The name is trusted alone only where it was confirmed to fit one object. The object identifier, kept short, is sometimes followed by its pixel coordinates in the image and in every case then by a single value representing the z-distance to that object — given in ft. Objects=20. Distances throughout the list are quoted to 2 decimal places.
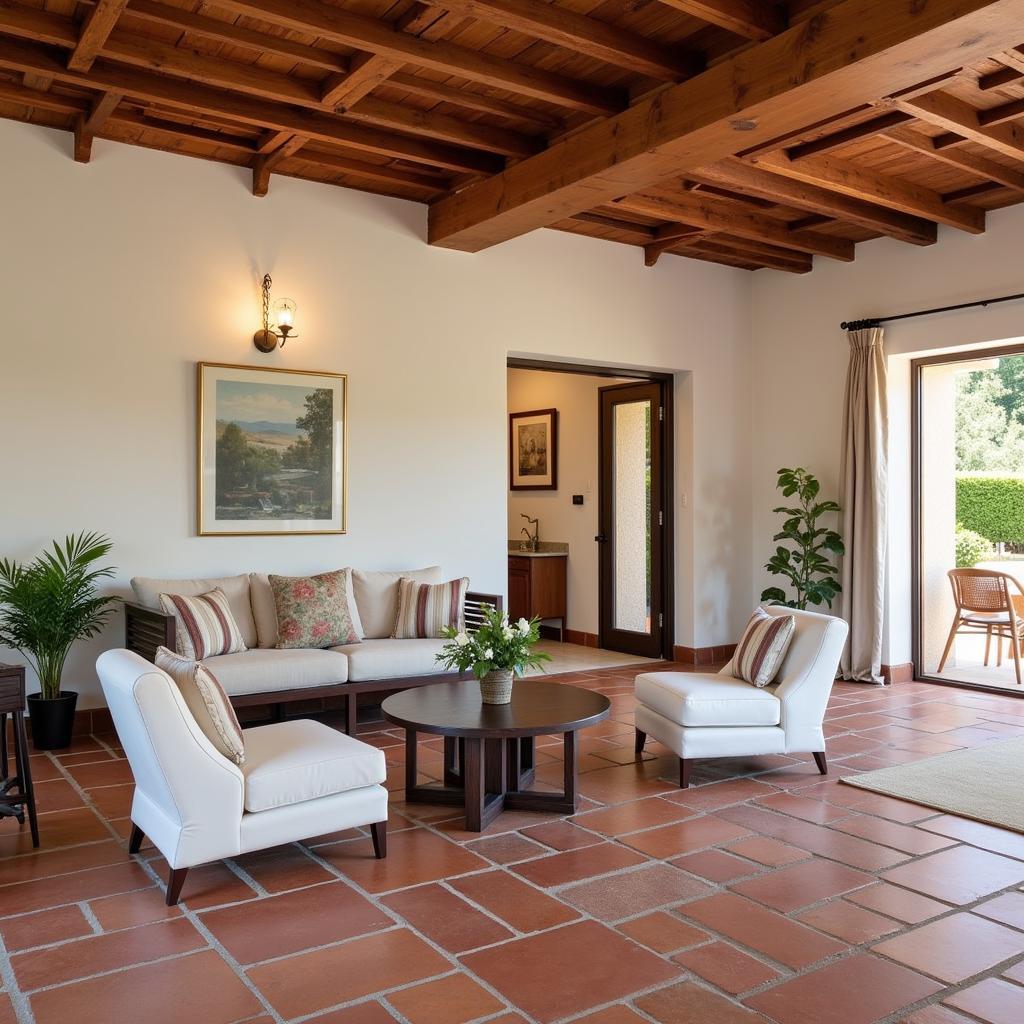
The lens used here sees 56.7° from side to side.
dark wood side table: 11.20
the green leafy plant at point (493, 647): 12.99
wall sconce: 18.67
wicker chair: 21.24
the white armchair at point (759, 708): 14.10
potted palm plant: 15.47
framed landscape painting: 18.25
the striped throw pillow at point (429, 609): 18.74
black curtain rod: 20.53
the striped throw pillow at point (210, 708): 10.25
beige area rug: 12.99
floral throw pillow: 17.24
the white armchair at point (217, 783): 9.71
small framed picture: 29.66
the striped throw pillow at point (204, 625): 15.92
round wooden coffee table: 12.17
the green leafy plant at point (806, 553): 23.20
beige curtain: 22.63
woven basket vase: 13.26
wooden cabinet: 28.55
